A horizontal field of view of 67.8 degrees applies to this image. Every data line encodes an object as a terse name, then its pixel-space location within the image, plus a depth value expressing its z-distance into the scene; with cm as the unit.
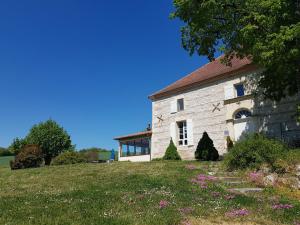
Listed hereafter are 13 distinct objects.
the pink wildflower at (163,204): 636
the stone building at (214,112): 1529
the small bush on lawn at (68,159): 1870
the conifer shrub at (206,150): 1578
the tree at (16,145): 3253
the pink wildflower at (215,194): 756
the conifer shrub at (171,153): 1803
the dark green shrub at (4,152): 5053
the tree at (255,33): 1001
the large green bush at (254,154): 1001
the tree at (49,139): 2935
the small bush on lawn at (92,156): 2654
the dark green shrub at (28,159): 1871
